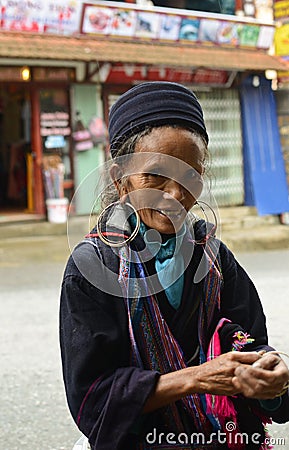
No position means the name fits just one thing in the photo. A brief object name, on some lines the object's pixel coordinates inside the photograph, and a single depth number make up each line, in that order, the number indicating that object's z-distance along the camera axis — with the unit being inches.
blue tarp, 467.2
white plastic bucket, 409.4
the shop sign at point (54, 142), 416.2
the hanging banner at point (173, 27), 397.1
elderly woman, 62.8
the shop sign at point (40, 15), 372.8
